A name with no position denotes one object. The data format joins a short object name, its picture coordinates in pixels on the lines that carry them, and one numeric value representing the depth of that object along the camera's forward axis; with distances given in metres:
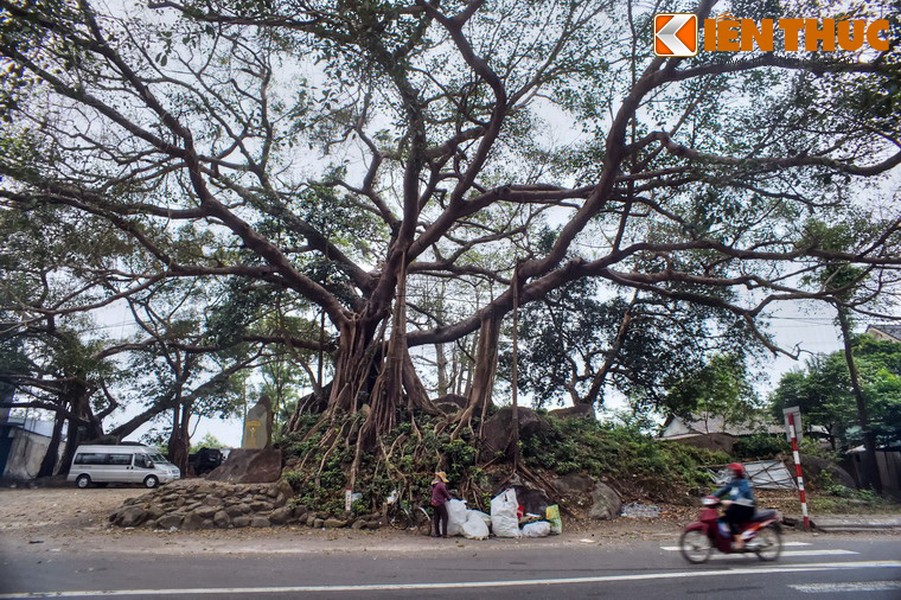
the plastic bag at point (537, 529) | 10.53
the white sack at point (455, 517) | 10.40
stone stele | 14.01
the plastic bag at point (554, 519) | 10.74
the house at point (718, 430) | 19.43
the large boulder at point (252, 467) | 12.65
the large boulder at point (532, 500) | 11.40
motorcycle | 7.30
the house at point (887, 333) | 27.24
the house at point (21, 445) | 29.38
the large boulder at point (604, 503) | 12.01
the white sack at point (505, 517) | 10.46
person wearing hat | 10.32
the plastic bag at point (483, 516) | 10.63
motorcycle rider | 7.44
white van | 23.11
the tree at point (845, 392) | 19.33
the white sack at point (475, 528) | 10.28
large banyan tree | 8.80
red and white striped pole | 10.18
